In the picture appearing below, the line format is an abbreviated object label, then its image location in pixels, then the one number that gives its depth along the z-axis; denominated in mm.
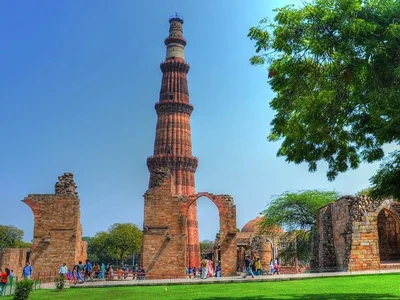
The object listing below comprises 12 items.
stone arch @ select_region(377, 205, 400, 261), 20750
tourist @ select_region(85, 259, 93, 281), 19203
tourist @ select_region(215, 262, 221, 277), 21005
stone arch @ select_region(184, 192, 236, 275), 23453
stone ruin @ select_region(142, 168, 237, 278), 22281
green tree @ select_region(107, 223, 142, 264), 54000
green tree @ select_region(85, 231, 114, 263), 58531
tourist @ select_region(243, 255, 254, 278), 16922
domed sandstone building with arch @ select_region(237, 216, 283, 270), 24359
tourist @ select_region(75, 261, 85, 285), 17102
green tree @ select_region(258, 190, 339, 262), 28562
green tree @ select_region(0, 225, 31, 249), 55166
